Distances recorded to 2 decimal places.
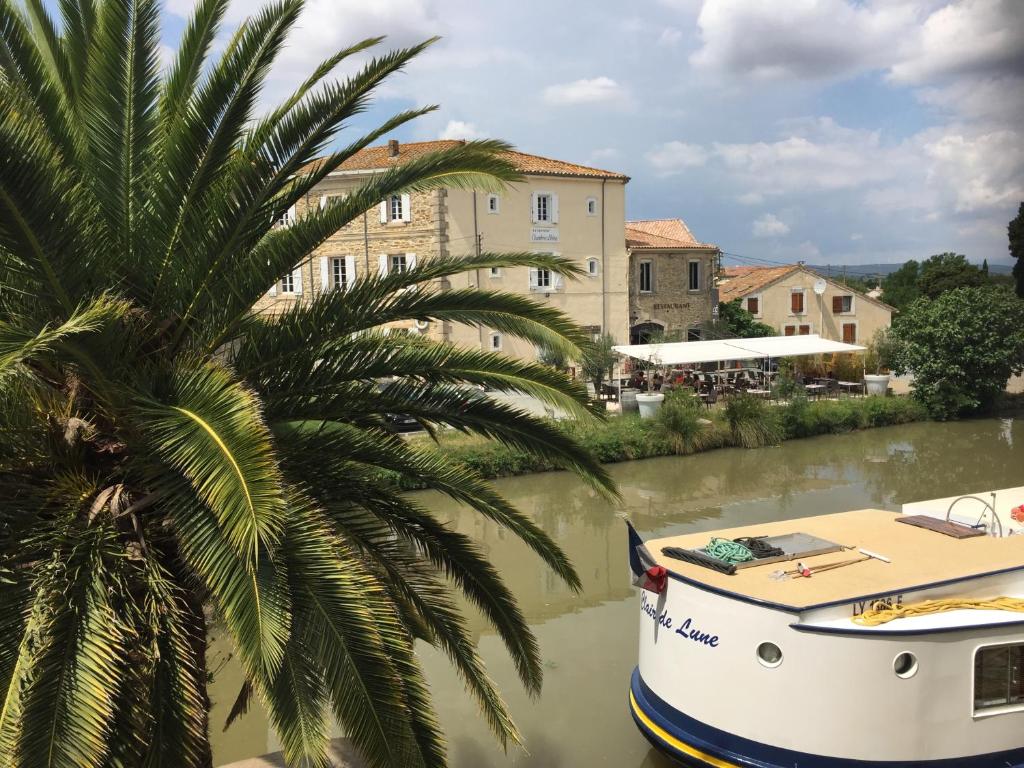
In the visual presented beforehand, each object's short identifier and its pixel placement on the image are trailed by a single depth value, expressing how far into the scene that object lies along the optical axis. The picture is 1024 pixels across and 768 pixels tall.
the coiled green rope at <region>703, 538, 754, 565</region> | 8.19
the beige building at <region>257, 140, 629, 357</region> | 31.02
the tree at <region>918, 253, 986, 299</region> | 47.56
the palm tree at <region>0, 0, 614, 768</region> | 4.04
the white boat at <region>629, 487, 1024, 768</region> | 7.03
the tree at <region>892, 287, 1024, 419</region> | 27.39
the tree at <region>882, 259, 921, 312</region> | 61.44
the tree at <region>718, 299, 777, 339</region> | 39.34
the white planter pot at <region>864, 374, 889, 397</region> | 30.05
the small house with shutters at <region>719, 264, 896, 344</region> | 40.81
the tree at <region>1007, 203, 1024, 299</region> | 46.59
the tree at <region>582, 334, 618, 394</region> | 25.45
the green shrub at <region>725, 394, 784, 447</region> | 23.80
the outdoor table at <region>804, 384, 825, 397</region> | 29.25
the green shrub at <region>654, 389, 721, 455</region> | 22.78
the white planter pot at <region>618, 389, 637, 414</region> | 25.77
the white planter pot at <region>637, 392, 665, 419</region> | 24.16
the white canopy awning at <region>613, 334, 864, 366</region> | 25.55
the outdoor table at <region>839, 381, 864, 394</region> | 30.10
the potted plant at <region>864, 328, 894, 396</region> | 30.05
